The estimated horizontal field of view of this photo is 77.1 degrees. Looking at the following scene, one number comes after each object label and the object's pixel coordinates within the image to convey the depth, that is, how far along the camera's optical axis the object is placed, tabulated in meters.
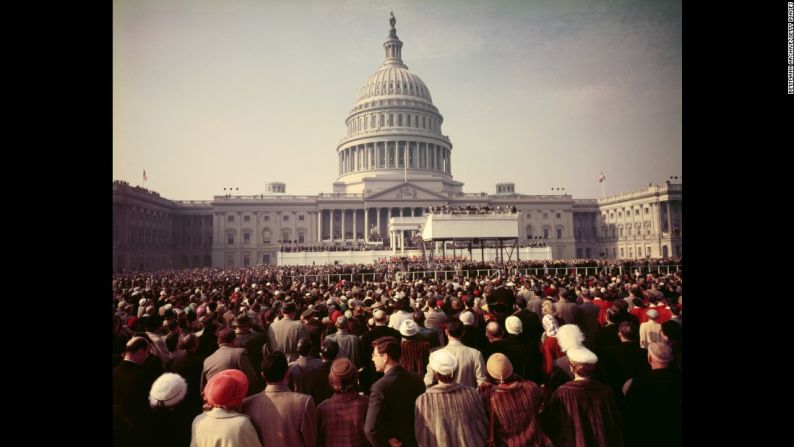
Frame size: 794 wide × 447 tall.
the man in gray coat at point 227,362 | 6.78
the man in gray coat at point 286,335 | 8.88
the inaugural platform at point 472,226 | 31.45
